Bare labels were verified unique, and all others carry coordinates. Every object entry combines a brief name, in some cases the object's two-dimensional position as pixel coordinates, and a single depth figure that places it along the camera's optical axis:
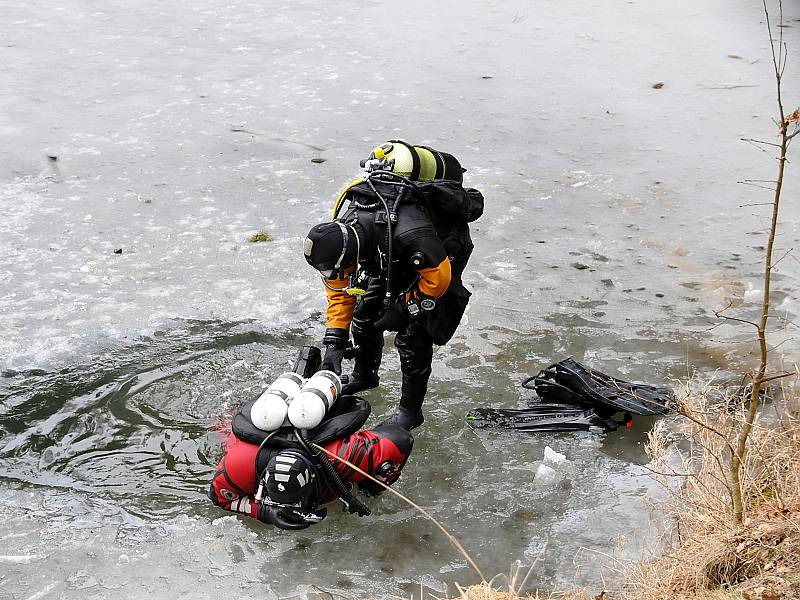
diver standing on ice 7.89
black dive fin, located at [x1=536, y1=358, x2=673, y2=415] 9.05
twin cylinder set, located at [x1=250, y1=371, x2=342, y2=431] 7.48
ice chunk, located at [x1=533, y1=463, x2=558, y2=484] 8.33
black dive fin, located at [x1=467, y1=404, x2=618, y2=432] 9.05
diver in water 7.36
